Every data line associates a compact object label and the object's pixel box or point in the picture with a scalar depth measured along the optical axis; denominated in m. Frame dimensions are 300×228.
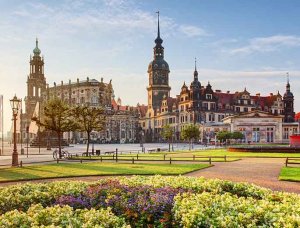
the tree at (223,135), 82.63
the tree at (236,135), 84.50
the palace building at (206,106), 104.06
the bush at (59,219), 9.12
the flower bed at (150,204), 9.40
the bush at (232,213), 9.20
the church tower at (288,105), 122.68
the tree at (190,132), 73.31
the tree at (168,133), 74.64
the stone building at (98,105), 133.30
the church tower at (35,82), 153.75
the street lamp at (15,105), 37.56
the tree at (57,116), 50.91
